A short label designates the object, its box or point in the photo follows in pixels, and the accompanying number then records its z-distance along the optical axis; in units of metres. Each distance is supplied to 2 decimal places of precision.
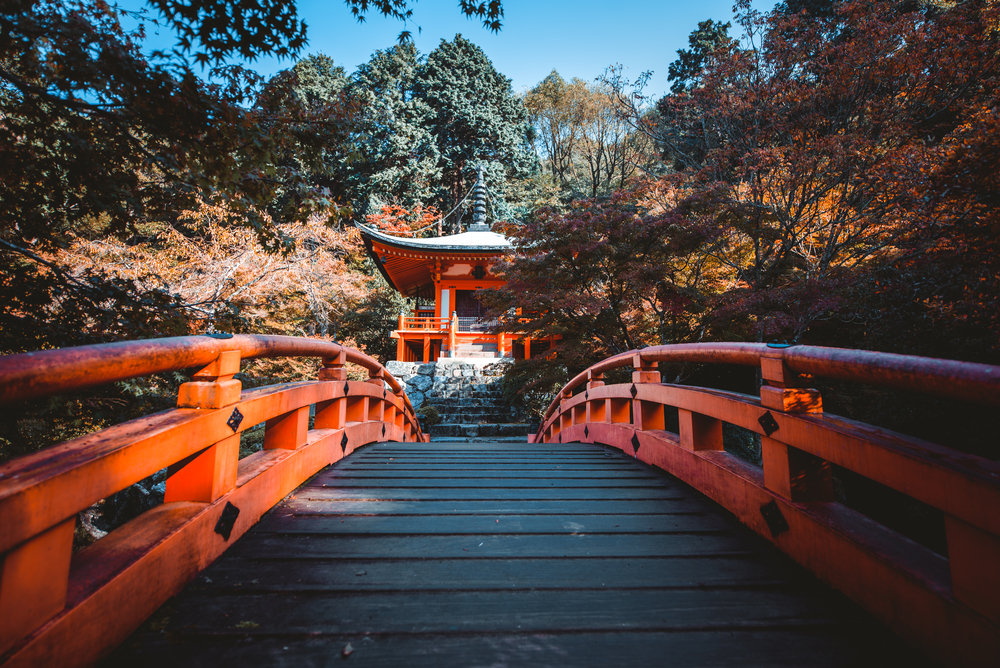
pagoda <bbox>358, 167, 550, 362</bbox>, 11.63
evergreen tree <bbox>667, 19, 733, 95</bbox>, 16.17
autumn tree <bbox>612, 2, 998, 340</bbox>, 4.58
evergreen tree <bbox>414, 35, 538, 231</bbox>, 20.67
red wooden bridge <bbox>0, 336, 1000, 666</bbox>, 0.88
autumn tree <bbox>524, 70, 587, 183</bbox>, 22.70
